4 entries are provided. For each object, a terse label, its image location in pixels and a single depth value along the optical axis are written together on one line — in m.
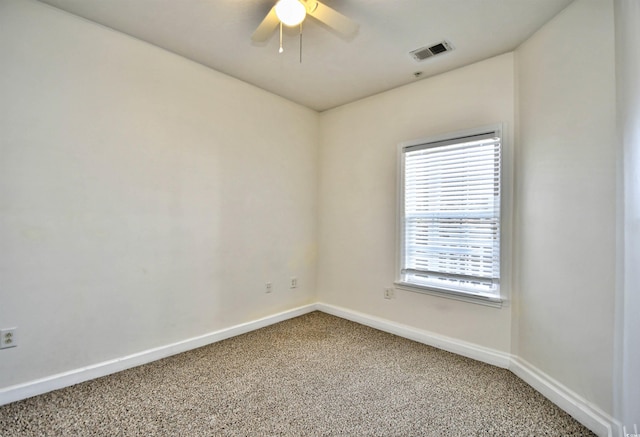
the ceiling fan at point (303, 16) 1.75
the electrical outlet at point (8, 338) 1.90
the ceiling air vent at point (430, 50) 2.45
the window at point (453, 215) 2.57
